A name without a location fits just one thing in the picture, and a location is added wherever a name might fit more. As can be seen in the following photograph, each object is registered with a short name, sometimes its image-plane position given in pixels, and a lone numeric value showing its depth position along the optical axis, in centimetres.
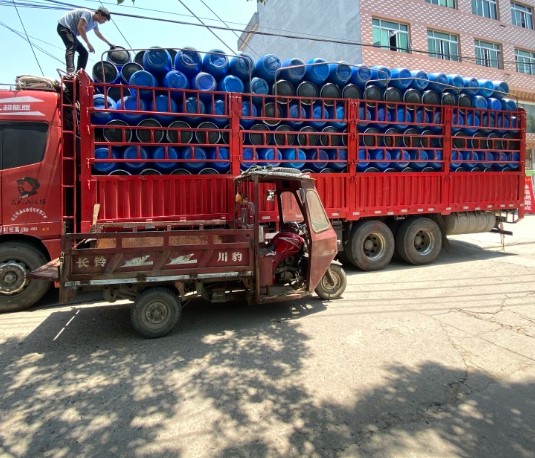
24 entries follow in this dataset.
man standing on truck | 608
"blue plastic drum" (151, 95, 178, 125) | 605
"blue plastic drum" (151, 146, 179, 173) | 607
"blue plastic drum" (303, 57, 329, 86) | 700
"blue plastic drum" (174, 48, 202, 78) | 615
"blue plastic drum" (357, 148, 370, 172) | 739
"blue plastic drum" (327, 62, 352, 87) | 714
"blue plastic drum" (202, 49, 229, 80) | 633
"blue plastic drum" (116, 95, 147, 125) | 584
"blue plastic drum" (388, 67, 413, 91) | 764
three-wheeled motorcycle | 404
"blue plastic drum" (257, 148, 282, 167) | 670
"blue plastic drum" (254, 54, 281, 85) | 671
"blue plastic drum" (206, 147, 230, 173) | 634
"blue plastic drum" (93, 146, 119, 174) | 580
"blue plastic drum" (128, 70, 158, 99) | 587
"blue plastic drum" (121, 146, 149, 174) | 594
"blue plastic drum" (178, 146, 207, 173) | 622
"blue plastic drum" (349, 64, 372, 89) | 732
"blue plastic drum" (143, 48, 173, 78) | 600
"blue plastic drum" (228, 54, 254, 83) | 650
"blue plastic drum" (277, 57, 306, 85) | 684
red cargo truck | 546
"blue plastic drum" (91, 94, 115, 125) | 576
